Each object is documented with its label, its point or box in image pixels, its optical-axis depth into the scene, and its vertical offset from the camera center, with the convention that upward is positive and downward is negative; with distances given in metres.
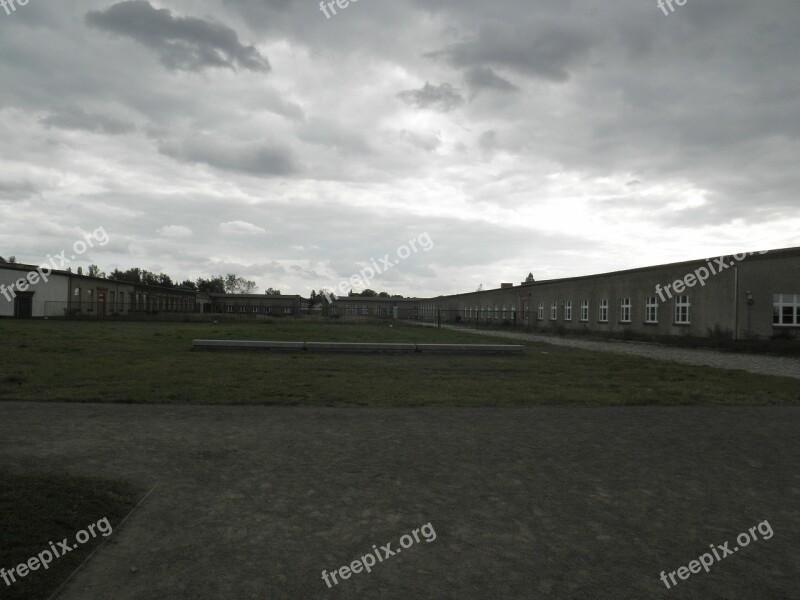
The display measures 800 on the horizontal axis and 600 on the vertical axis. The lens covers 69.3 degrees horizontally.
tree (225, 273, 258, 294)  151.62 +6.38
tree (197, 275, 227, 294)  141.25 +5.95
